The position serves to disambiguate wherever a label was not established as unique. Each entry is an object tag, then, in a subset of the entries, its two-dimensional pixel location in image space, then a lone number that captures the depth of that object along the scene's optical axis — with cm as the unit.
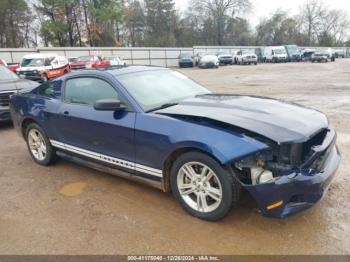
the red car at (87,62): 2319
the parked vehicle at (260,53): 4800
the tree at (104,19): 4597
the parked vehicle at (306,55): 4897
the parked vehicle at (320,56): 4294
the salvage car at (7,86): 775
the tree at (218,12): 6894
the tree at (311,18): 8344
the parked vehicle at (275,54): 4625
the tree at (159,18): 6206
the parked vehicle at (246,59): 4153
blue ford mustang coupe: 288
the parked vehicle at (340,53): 6134
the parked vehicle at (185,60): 3800
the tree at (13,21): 3950
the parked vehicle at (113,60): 2670
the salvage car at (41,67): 1714
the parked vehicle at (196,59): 3963
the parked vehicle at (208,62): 3578
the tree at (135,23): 6016
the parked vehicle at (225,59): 4162
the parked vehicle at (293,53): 4853
